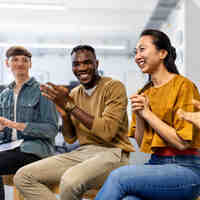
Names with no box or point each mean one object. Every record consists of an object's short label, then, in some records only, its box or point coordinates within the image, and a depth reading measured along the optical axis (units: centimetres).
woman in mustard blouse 107
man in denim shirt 181
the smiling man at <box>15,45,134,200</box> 144
